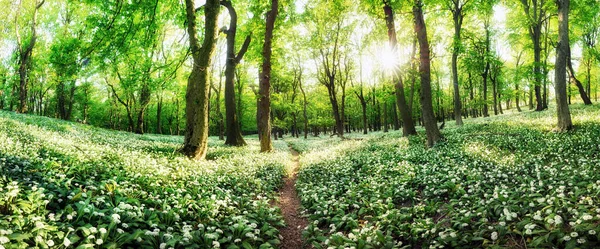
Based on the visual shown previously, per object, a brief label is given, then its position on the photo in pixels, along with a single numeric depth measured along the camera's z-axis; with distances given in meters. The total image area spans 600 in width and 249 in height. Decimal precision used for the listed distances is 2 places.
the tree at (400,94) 21.41
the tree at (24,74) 29.41
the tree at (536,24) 26.65
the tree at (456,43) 23.59
